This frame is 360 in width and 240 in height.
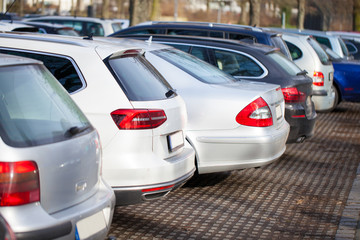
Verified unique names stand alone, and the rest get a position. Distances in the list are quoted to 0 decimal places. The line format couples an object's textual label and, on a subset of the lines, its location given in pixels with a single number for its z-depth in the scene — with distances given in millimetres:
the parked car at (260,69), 9273
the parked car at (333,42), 19019
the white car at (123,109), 5543
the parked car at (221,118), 7273
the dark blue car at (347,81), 16094
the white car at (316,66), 13445
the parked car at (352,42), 21938
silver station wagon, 3791
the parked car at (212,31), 11812
